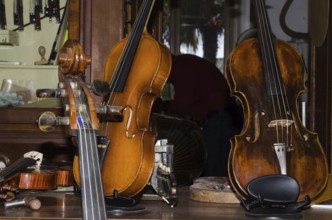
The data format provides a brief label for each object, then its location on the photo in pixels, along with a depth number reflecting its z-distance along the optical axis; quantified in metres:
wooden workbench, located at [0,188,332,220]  2.35
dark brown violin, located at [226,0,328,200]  2.38
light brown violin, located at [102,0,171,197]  2.37
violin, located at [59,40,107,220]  2.14
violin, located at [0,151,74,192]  2.45
